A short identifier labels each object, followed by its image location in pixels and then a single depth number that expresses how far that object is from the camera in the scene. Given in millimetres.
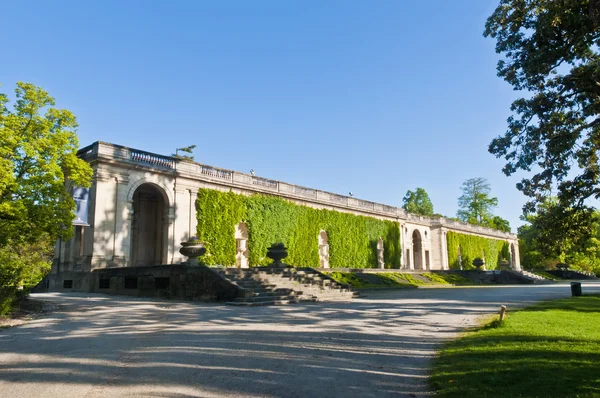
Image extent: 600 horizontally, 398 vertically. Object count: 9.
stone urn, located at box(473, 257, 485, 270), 41672
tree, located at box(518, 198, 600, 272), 12953
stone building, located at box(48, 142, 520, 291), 23969
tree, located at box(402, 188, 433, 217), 74938
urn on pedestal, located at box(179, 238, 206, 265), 18172
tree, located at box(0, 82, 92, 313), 14172
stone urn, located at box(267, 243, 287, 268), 21703
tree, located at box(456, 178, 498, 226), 74688
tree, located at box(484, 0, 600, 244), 10016
